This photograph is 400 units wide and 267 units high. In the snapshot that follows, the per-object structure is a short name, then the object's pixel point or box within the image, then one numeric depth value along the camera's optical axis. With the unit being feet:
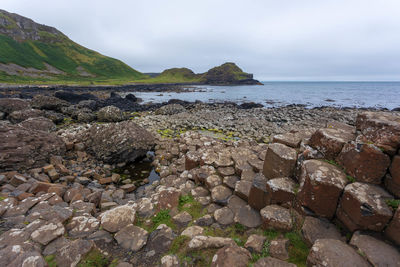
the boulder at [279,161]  14.39
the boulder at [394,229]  8.63
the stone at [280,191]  12.92
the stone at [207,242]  10.88
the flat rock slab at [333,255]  8.24
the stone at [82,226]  12.79
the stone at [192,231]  12.36
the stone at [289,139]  16.57
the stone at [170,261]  10.09
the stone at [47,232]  11.38
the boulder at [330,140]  12.48
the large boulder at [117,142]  31.50
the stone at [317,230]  10.43
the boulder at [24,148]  24.12
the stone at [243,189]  15.67
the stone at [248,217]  13.20
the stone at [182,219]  14.14
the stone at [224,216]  13.90
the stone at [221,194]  16.21
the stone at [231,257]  9.30
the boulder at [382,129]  9.87
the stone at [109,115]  61.62
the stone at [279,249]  10.11
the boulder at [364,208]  9.16
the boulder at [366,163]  10.05
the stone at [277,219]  11.59
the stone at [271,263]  9.15
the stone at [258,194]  13.93
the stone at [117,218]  13.26
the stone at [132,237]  11.88
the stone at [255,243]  10.73
